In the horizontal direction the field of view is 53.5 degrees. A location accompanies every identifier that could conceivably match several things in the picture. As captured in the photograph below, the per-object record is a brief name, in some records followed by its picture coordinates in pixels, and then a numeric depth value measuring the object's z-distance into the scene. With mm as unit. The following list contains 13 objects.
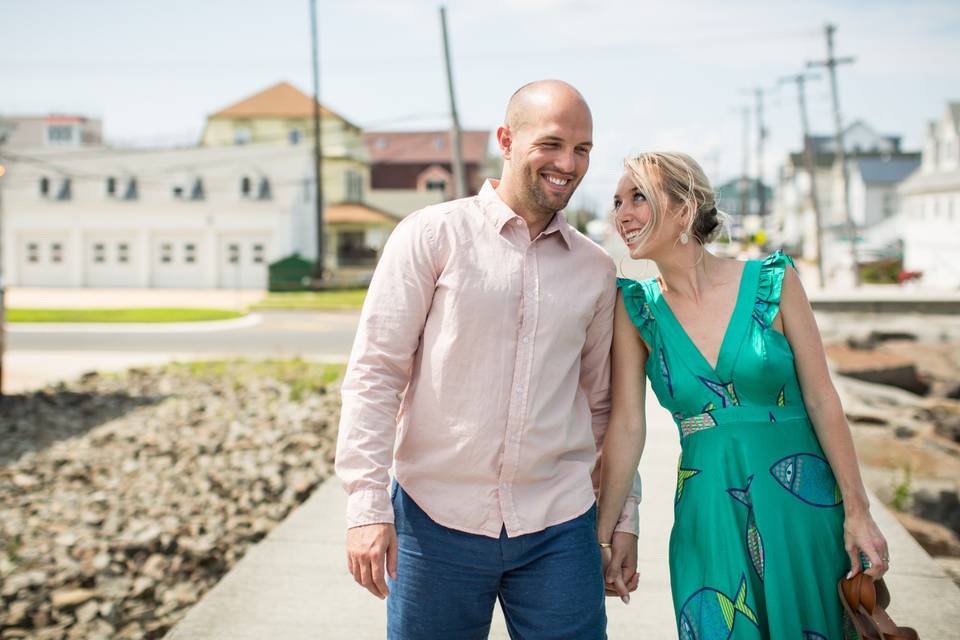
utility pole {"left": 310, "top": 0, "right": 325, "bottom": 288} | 39362
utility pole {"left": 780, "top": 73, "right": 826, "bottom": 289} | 36634
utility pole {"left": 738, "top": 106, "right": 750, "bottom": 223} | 70212
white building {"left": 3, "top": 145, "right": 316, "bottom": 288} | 48625
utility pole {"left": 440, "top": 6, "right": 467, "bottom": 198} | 24219
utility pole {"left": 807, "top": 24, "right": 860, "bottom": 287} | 35000
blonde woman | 2619
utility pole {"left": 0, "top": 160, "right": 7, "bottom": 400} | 11307
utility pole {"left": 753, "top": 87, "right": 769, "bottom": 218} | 61281
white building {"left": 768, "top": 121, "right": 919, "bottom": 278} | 72062
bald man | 2502
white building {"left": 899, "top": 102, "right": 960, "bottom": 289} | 41188
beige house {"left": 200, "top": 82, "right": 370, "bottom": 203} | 58719
